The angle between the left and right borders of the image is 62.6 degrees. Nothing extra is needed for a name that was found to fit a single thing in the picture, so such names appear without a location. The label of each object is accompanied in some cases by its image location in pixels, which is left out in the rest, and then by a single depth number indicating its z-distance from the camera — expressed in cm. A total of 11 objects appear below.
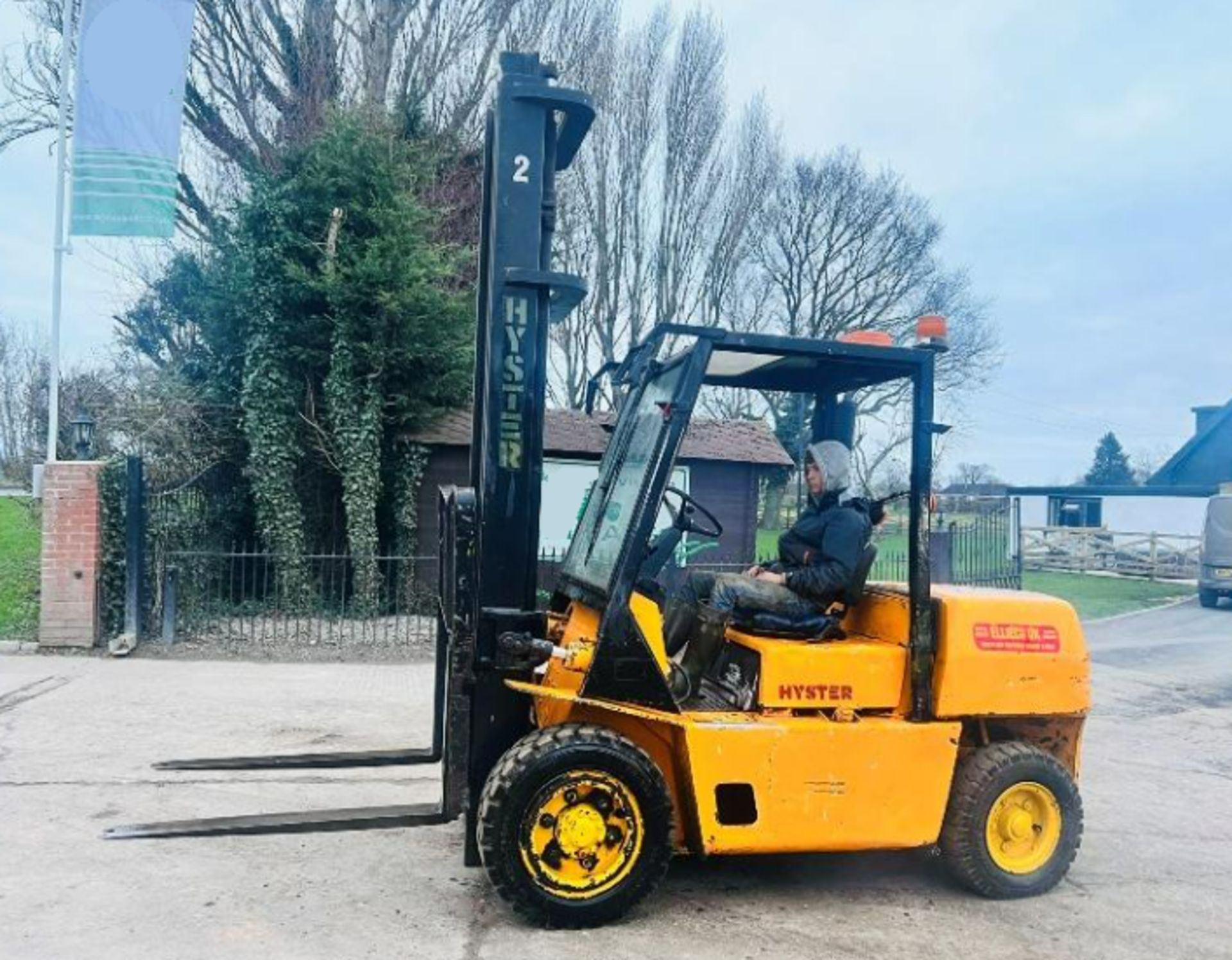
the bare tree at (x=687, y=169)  2947
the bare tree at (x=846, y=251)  3225
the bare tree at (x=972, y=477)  4547
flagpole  1117
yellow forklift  438
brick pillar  1062
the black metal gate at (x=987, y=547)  1561
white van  2062
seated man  491
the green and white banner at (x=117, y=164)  1168
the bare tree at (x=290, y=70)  1825
